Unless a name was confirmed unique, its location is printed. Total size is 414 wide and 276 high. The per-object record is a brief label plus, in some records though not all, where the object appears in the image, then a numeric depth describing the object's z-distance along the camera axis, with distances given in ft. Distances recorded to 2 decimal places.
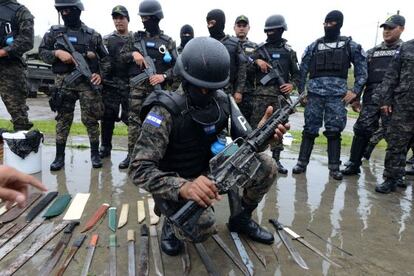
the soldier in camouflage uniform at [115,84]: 18.15
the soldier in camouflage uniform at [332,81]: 16.22
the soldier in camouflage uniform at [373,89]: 16.76
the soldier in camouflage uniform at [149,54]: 16.31
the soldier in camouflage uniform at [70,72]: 15.62
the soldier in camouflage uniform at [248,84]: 18.65
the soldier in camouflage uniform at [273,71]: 17.43
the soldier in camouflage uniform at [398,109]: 14.28
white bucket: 14.26
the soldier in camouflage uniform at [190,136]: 7.96
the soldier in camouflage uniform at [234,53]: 17.63
